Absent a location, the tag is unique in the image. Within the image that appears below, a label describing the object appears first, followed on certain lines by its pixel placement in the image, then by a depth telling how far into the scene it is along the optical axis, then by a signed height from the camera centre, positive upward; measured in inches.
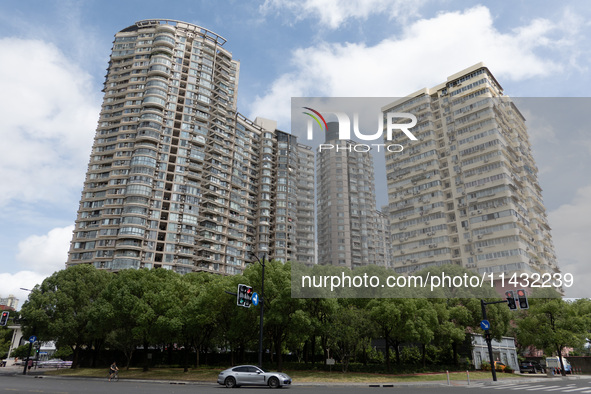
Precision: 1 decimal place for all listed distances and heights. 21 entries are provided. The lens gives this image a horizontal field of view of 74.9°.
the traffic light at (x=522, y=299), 1020.8 +107.0
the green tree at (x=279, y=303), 1334.9 +112.7
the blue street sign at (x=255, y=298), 1159.6 +109.1
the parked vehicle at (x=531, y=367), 2070.1 -131.2
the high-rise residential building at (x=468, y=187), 2977.4 +1262.7
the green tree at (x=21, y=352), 2648.1 -132.9
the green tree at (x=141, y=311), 1556.3 +88.5
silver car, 985.5 -100.6
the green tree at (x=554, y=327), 1776.6 +68.8
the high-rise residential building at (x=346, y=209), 5324.8 +1754.2
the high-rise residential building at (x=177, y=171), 3312.0 +1524.3
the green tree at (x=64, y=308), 1798.7 +108.6
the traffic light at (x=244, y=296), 1075.8 +108.5
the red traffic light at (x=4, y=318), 1405.0 +46.0
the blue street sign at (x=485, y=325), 1154.7 +45.4
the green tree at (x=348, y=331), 1366.9 +23.4
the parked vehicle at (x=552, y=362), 2011.6 -96.7
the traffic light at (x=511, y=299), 1063.1 +109.5
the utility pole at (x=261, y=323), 1122.9 +37.8
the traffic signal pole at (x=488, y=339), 1201.9 +6.1
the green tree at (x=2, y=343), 2471.7 -73.7
